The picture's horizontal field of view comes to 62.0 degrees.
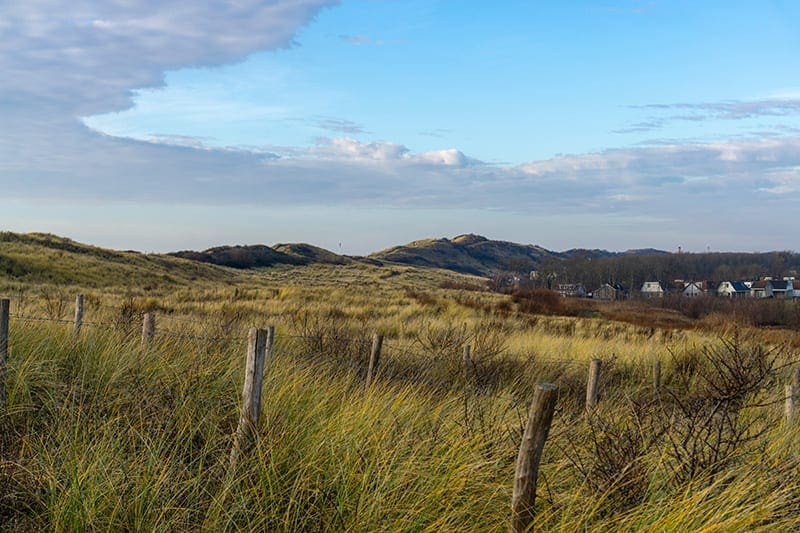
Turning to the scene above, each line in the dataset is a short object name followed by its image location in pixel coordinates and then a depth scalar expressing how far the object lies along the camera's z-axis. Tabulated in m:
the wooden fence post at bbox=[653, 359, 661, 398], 10.98
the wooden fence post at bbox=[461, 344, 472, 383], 9.50
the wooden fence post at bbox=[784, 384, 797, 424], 7.24
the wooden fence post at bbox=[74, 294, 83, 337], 9.76
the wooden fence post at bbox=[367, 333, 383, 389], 8.68
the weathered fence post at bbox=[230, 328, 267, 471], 4.35
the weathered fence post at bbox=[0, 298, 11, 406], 5.77
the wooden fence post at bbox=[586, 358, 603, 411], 8.21
